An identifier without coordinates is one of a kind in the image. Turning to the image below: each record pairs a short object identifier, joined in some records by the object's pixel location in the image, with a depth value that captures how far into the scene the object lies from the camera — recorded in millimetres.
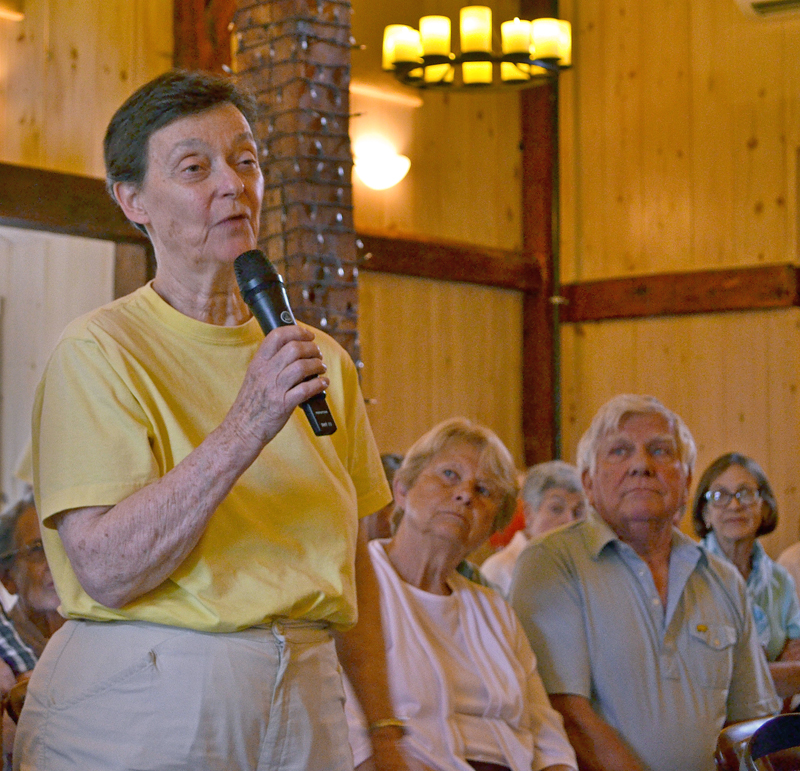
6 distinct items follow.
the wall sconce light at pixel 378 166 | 6324
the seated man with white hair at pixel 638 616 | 2398
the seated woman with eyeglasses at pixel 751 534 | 3705
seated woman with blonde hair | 2154
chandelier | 5484
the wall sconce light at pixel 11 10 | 4730
